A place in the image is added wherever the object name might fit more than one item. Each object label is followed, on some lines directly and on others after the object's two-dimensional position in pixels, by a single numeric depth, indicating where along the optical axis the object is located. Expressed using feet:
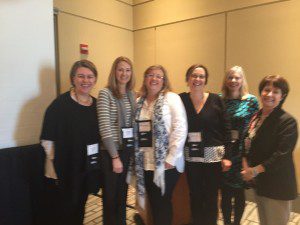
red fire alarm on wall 11.98
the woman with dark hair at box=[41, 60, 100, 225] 6.15
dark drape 6.27
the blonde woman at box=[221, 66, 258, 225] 7.07
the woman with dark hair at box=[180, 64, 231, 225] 6.57
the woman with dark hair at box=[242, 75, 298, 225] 5.43
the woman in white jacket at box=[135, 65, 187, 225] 6.25
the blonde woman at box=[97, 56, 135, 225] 6.25
